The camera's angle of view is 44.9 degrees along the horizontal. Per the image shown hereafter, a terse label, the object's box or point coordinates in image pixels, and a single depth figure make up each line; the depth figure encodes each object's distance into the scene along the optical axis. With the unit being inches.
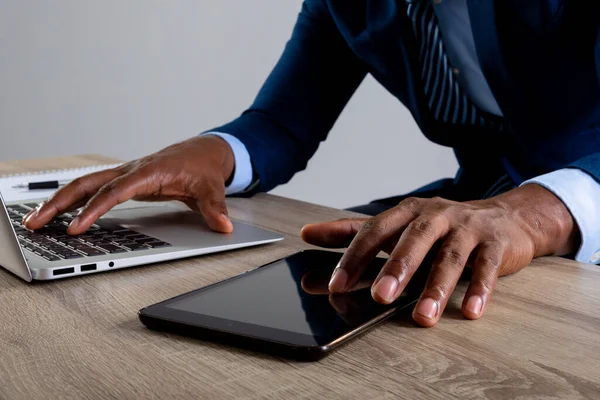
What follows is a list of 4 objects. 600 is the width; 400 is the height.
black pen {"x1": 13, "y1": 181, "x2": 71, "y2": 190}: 42.9
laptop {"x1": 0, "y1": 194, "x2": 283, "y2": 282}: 25.8
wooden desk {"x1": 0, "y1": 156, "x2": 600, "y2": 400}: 17.5
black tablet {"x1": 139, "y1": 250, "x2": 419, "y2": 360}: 19.5
